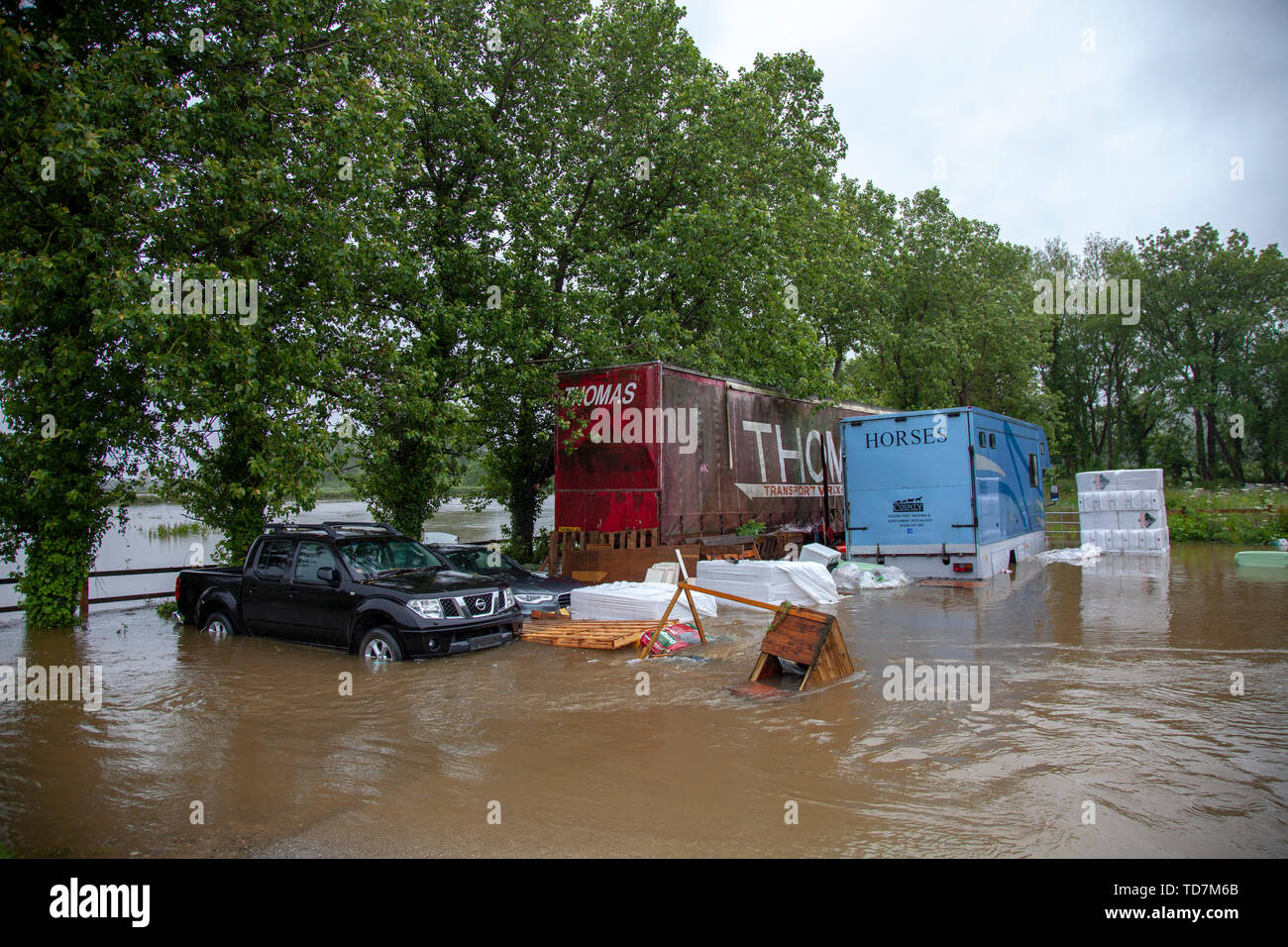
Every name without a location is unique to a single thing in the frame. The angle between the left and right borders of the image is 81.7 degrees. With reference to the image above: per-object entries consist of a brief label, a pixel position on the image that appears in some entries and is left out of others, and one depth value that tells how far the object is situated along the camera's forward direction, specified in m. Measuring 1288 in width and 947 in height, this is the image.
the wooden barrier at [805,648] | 7.38
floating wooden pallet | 9.55
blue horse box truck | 14.33
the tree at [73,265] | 8.66
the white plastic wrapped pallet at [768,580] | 12.42
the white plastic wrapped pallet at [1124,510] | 20.00
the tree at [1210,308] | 44.75
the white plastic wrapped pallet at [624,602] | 10.69
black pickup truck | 8.74
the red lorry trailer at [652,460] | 13.88
